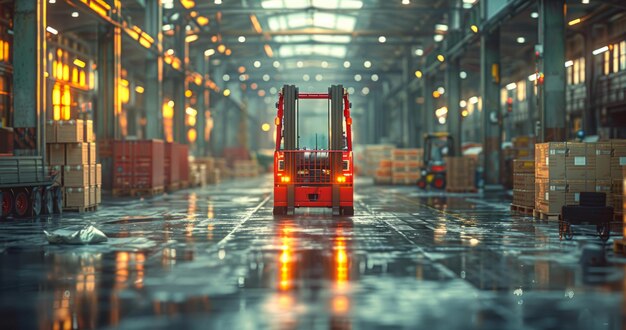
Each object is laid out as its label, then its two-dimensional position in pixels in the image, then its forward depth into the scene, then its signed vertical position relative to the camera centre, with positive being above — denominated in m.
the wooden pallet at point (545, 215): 18.91 -1.36
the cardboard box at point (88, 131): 22.53 +0.90
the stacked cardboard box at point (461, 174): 35.75 -0.61
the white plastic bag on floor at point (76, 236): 13.39 -1.27
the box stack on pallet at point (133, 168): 32.66 -0.24
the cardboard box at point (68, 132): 21.97 +0.85
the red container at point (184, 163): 41.22 -0.08
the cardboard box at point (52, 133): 22.02 +0.83
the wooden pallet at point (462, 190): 35.88 -1.35
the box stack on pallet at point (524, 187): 21.14 -0.72
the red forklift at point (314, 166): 19.83 -0.12
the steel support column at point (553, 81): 23.39 +2.35
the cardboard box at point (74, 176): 22.03 -0.38
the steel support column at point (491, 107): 34.09 +2.31
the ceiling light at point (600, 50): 36.17 +5.11
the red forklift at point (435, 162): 38.97 -0.06
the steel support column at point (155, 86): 39.22 +3.83
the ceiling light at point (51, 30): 34.47 +5.83
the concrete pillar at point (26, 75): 21.56 +2.41
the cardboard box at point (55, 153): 22.08 +0.27
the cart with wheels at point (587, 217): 14.38 -1.06
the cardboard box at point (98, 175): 23.39 -0.38
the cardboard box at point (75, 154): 22.08 +0.24
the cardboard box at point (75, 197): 22.02 -0.96
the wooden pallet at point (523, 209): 21.19 -1.36
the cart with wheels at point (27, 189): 19.00 -0.67
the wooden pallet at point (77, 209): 22.06 -1.31
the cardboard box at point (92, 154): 22.81 +0.25
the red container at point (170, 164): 37.81 -0.09
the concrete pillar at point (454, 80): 40.66 +4.31
